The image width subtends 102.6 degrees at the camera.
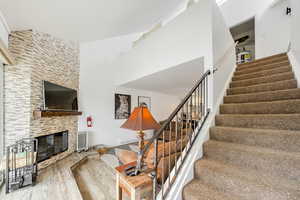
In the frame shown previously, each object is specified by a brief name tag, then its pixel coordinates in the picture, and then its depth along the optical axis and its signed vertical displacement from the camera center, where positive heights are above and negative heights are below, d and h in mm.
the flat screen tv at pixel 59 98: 2756 +105
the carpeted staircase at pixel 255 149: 1067 -536
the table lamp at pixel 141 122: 1612 -290
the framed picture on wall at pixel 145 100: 5633 +55
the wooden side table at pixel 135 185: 1160 -860
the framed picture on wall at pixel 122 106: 4773 -189
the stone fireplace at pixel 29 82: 2430 +428
